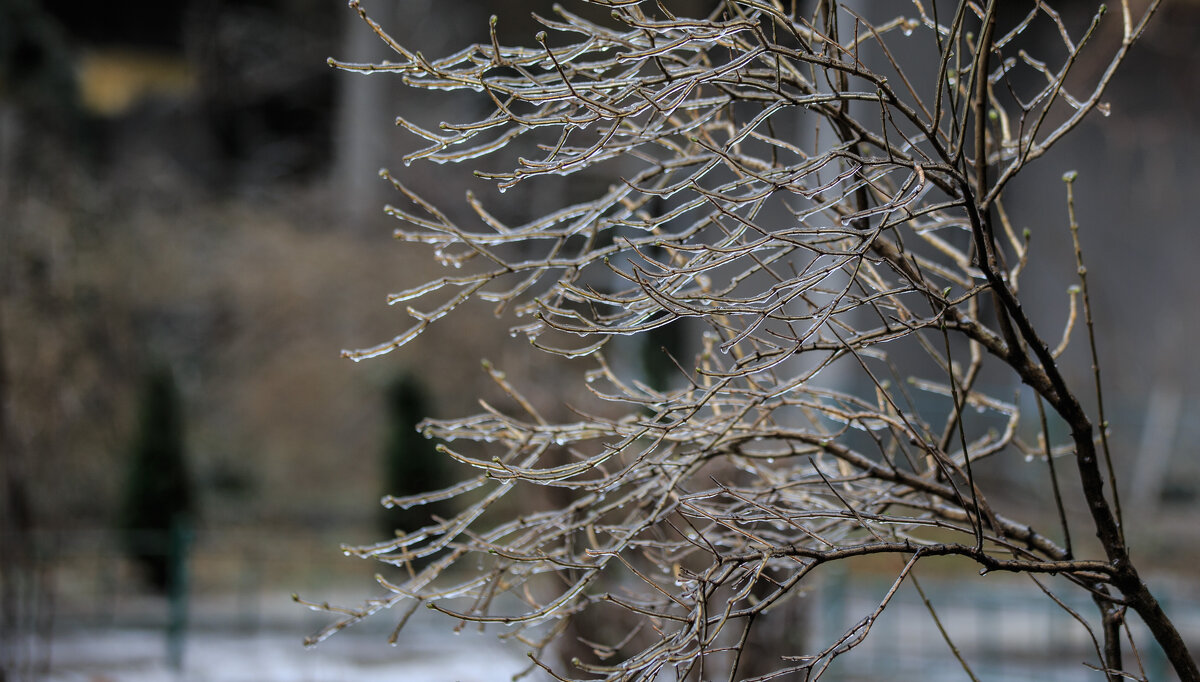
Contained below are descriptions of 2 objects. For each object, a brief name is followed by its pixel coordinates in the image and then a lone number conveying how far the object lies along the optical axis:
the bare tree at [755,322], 4.11
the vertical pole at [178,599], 16.58
